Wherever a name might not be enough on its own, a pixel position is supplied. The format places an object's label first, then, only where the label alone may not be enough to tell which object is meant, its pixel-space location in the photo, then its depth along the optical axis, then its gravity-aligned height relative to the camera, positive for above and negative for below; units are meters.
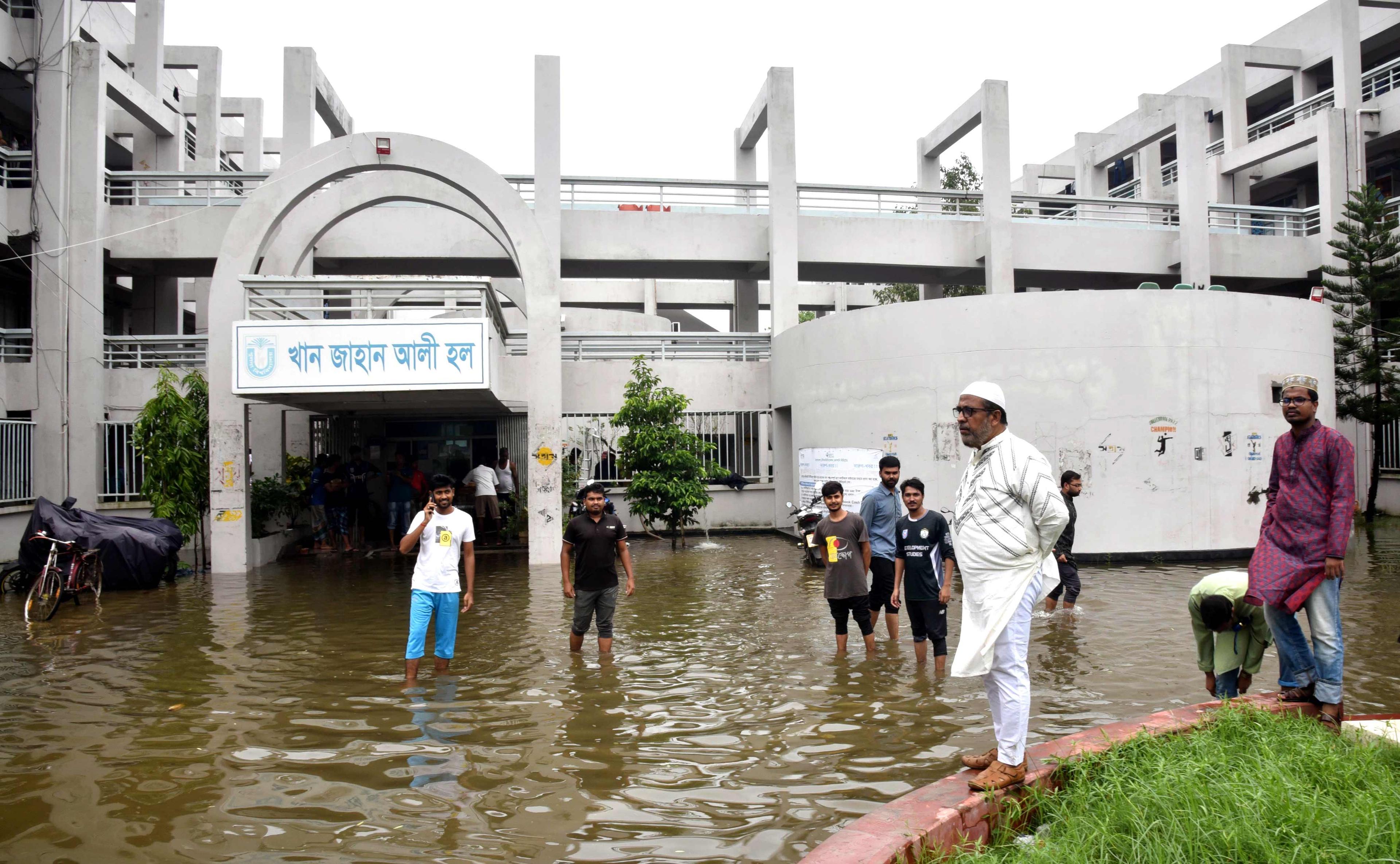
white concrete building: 13.02 +3.89
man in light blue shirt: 8.02 -0.75
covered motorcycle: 11.66 -1.04
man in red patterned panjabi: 4.71 -0.60
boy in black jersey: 7.19 -0.93
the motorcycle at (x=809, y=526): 13.84 -1.19
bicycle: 10.37 -1.36
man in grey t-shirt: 7.50 -0.90
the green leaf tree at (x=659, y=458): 16.25 -0.11
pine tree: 20.00 +2.84
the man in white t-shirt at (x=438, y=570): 7.05 -0.89
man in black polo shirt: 7.64 -0.89
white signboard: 12.55 +1.39
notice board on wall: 14.45 -0.36
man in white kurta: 3.92 -0.50
